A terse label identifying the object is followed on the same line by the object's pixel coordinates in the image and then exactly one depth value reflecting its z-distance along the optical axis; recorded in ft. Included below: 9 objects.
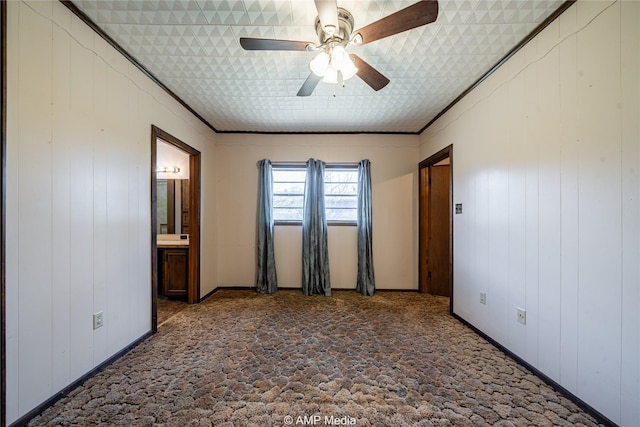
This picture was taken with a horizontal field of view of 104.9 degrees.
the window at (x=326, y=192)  13.09
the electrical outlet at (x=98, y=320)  5.87
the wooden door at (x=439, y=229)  12.25
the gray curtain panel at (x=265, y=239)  12.44
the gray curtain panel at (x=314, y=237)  12.26
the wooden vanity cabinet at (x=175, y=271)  11.09
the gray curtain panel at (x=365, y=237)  12.27
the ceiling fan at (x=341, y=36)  4.33
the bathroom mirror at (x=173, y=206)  12.52
